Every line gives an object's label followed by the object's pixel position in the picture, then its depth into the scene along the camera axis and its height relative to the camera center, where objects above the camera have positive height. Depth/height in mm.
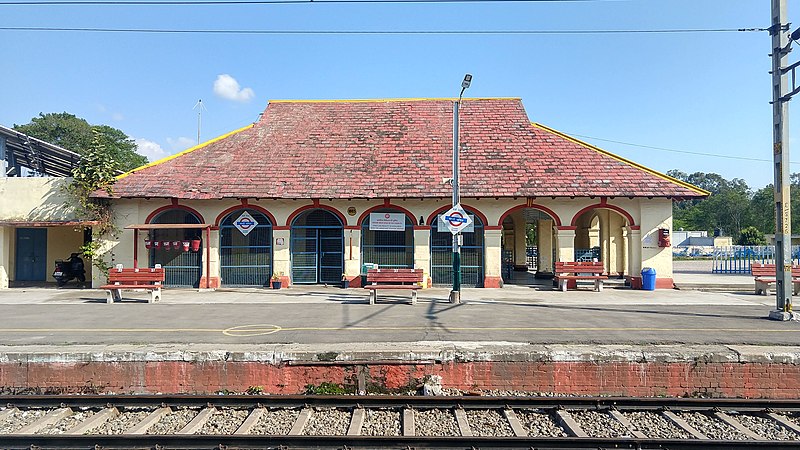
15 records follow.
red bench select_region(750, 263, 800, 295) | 15070 -1308
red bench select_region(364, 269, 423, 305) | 13945 -1165
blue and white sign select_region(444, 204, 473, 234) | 12859 +520
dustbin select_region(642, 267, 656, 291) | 16234 -1433
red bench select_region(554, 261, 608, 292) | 16016 -1189
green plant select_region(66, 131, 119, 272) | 16469 +1717
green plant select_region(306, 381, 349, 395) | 7160 -2331
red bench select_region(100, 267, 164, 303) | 13578 -1209
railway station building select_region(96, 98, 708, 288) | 16578 +1193
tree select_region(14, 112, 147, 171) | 54812 +13170
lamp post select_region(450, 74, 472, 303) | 13117 -531
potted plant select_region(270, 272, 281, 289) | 16875 -1550
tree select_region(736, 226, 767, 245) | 44938 +56
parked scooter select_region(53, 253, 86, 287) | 17281 -1138
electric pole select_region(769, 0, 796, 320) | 10180 +1899
